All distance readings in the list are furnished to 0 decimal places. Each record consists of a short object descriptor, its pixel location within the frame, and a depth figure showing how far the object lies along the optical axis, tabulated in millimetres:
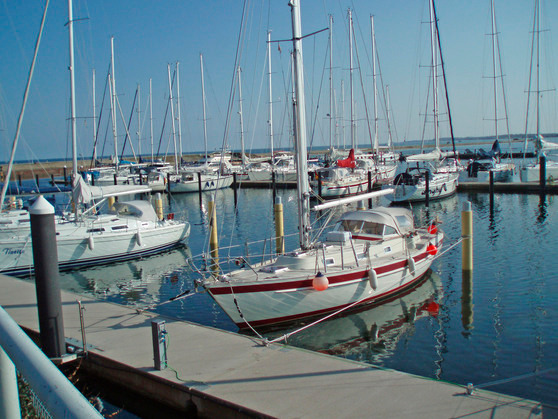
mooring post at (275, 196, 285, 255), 19312
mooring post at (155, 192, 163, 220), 27094
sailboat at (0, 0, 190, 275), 19062
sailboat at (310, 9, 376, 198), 37031
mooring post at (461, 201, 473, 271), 15748
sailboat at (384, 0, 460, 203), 35062
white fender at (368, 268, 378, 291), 12781
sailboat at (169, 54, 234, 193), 49594
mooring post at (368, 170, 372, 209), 34097
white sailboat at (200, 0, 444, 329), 11602
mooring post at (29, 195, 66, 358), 6777
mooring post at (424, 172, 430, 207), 34228
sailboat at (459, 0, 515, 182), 42562
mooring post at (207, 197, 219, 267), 20334
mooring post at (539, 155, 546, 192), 35781
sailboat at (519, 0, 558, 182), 40781
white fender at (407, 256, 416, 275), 14344
